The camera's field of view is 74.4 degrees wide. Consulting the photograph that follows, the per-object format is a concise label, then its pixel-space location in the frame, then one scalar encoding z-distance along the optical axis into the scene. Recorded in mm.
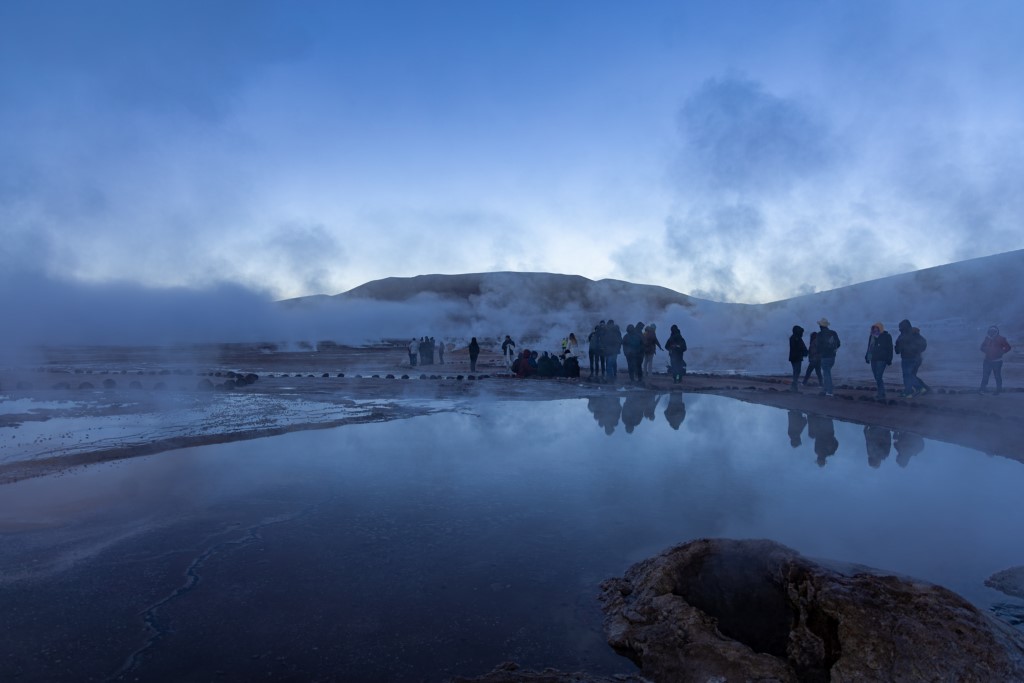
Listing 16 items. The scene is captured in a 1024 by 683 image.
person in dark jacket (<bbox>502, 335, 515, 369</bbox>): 24500
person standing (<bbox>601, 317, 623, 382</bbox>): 16875
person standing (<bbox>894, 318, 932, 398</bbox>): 12250
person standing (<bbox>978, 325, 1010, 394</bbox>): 12742
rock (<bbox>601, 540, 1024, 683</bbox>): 2557
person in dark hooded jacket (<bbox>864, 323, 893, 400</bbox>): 12148
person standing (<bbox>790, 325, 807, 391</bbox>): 14586
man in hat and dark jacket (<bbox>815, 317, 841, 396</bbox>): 13258
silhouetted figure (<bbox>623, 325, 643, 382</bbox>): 16328
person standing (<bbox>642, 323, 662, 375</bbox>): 17422
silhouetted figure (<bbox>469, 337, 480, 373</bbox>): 22328
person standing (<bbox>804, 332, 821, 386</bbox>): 13977
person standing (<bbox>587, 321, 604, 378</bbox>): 17359
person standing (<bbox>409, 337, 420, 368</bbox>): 26938
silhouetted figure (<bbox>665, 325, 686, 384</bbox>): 16438
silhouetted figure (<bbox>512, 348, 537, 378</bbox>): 19578
